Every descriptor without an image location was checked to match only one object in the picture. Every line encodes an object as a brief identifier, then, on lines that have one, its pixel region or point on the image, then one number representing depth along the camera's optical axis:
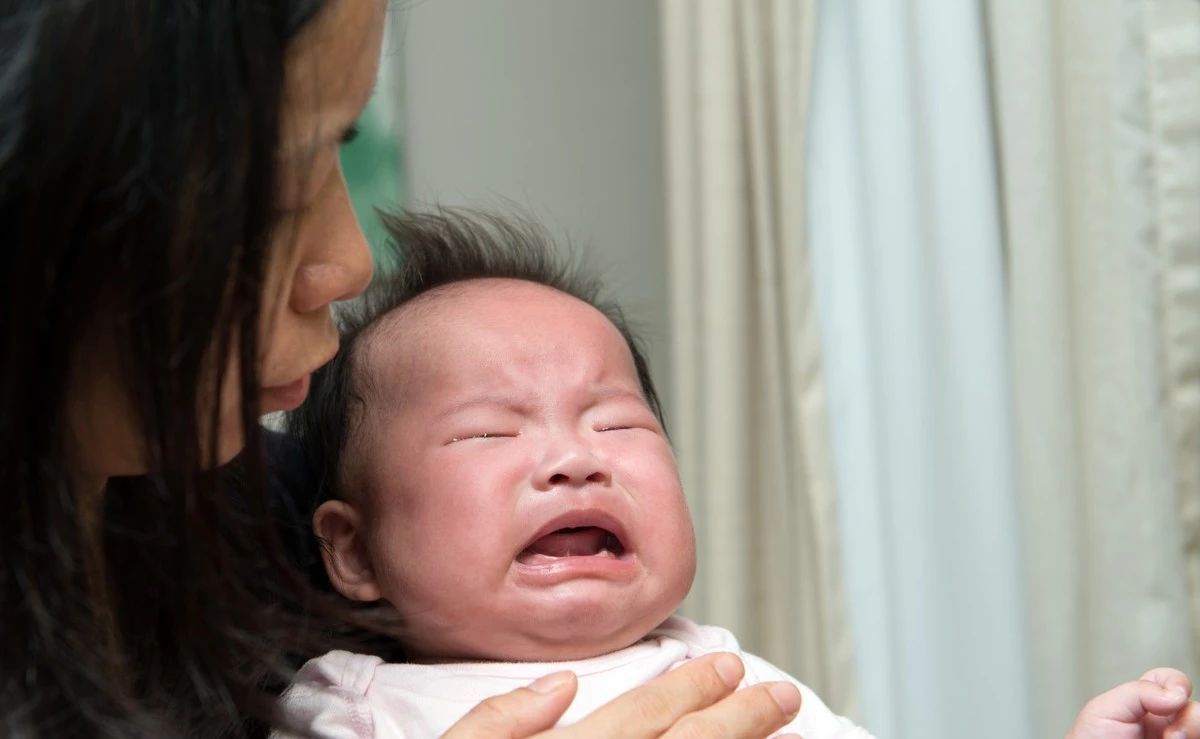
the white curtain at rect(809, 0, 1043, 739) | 1.17
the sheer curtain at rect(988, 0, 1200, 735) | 1.08
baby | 0.95
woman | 0.80
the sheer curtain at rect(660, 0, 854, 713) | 1.26
